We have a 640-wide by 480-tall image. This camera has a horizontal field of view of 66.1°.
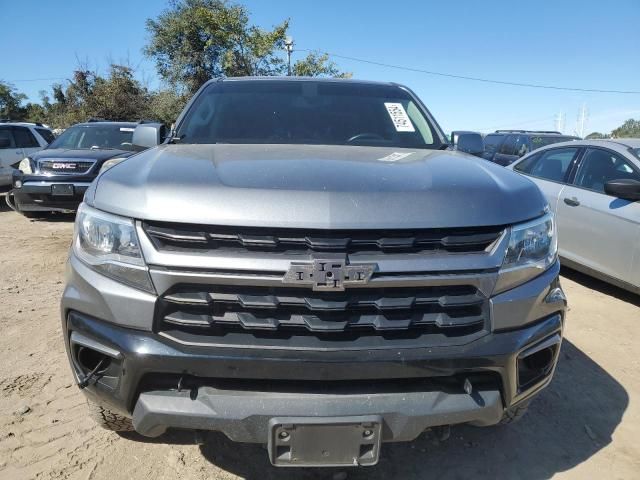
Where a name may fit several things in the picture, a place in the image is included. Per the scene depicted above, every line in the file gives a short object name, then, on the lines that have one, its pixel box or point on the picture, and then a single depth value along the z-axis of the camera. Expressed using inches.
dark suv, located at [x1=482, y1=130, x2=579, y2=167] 478.6
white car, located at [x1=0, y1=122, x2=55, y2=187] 424.2
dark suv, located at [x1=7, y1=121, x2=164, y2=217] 314.0
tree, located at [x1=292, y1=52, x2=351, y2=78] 1098.1
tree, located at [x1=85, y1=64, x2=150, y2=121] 1140.5
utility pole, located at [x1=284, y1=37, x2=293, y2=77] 882.1
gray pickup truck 67.4
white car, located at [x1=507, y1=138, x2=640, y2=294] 183.5
